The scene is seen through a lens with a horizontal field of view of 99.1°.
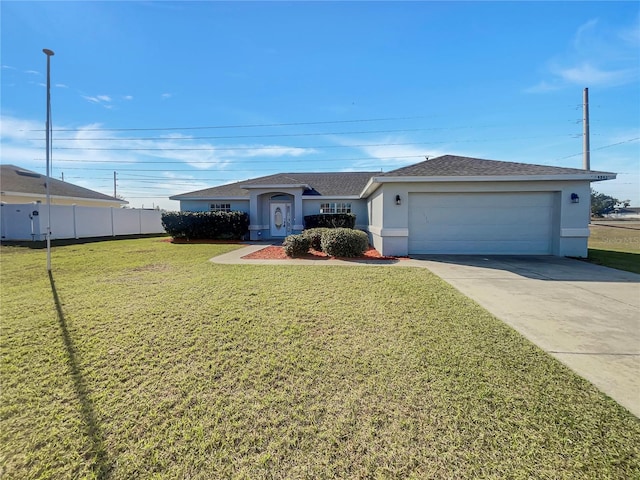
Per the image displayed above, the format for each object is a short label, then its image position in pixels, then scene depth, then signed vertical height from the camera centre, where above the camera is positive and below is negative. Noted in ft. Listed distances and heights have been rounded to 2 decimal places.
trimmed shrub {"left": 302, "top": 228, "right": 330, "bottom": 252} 37.63 -0.54
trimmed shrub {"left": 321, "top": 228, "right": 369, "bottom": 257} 33.96 -1.26
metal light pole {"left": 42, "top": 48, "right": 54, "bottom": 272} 24.16 +10.70
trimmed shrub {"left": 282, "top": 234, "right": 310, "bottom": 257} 35.53 -1.58
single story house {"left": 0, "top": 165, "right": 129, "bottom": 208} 65.77 +11.39
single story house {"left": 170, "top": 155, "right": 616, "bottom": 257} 33.43 +3.14
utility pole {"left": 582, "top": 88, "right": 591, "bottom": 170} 63.67 +23.68
